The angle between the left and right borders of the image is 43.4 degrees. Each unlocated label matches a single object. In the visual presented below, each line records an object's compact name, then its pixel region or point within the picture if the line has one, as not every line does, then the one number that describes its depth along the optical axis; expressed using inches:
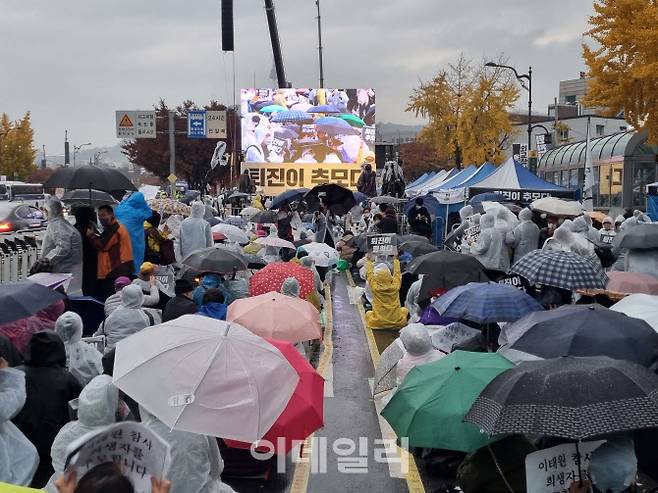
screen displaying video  1894.7
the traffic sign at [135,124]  1252.5
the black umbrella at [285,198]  883.4
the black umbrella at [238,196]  1326.3
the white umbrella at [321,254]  590.6
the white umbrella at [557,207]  621.0
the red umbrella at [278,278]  417.4
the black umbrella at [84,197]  905.9
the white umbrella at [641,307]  274.4
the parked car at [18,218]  896.4
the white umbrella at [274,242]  584.1
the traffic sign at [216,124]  1339.8
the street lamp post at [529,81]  1392.7
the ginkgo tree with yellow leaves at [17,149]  3048.7
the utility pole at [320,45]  2689.5
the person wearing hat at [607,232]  630.5
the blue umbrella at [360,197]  1096.6
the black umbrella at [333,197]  935.7
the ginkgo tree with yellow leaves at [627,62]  752.3
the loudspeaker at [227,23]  1295.5
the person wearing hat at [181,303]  328.5
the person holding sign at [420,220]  905.5
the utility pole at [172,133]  1102.4
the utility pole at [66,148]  3973.9
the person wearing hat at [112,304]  345.4
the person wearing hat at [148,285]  382.6
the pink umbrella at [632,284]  363.6
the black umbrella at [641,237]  405.7
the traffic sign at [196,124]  1321.4
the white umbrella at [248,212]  989.3
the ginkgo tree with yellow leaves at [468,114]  1701.5
